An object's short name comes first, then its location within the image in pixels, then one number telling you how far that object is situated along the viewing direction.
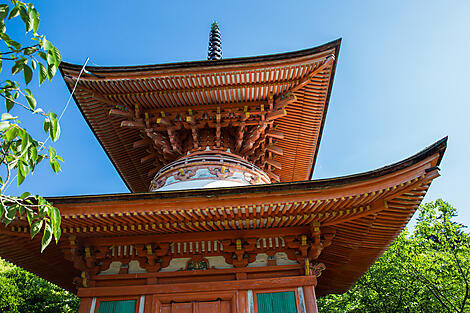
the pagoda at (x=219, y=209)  6.41
